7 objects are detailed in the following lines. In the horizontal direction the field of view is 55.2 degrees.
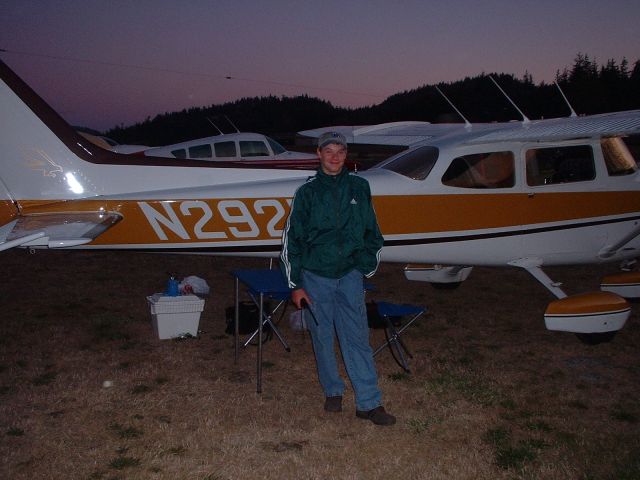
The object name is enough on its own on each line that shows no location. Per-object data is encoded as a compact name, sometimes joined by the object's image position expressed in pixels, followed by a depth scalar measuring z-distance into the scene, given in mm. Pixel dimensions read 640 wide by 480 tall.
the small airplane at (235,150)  14281
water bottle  6074
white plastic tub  5926
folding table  4758
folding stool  5020
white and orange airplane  5281
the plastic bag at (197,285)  6959
